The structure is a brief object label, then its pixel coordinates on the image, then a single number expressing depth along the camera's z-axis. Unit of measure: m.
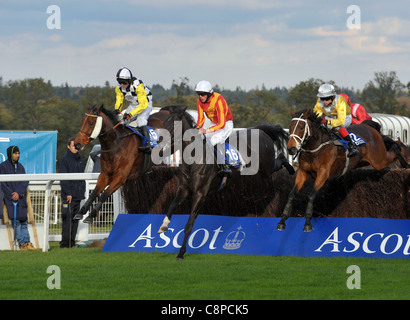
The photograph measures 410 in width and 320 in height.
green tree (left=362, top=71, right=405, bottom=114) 84.87
